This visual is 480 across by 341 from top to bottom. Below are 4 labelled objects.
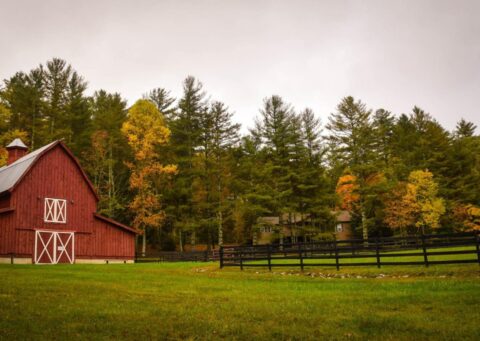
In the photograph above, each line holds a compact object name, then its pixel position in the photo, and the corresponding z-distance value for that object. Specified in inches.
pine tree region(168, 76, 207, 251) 1729.8
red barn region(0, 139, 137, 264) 1091.3
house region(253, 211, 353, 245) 2154.7
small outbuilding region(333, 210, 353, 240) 2401.6
